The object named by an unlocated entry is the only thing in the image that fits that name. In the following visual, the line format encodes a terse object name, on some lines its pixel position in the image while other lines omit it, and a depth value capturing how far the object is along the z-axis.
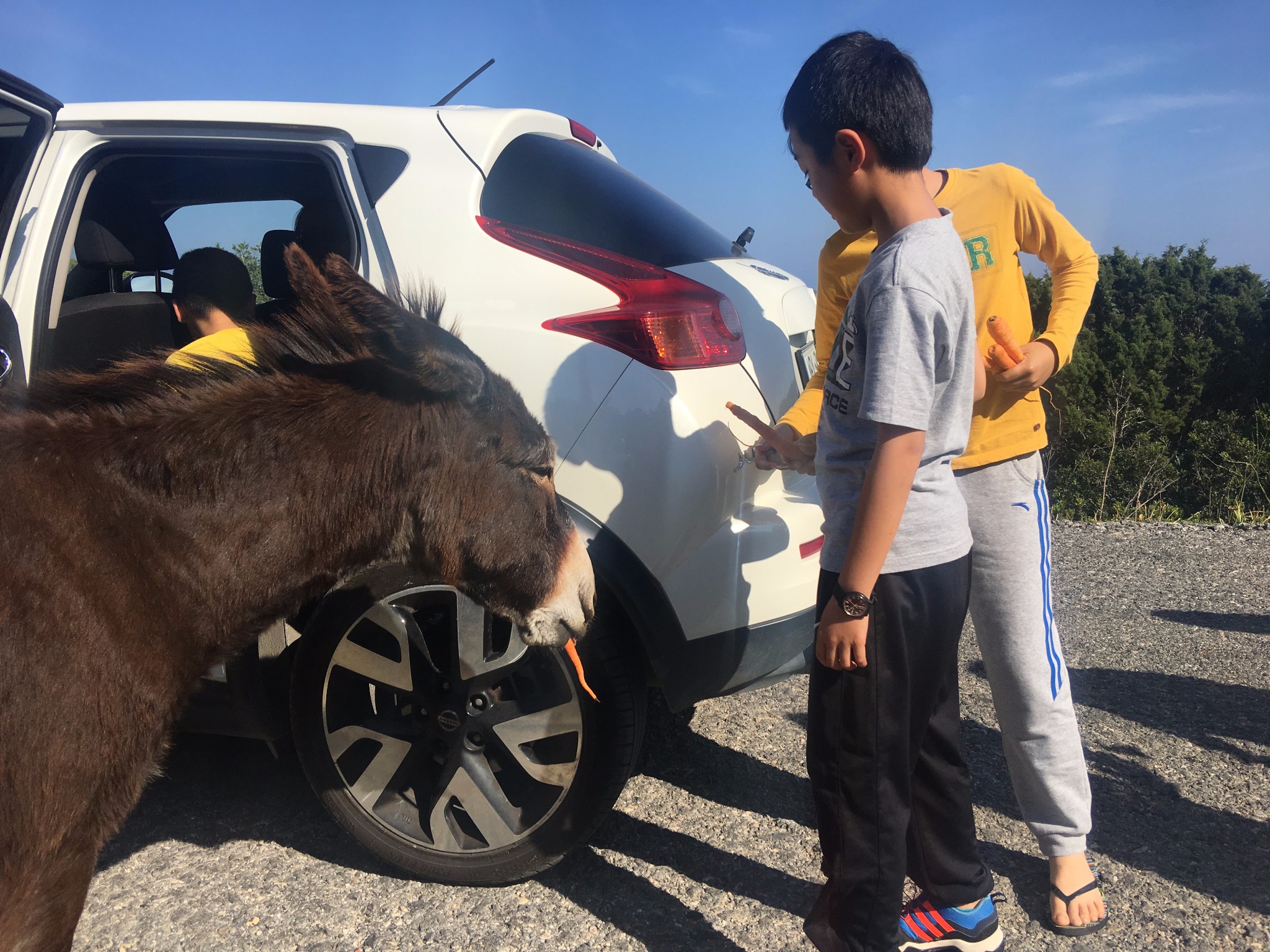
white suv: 2.54
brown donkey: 1.72
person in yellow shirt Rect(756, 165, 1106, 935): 2.30
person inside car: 3.26
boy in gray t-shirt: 1.82
